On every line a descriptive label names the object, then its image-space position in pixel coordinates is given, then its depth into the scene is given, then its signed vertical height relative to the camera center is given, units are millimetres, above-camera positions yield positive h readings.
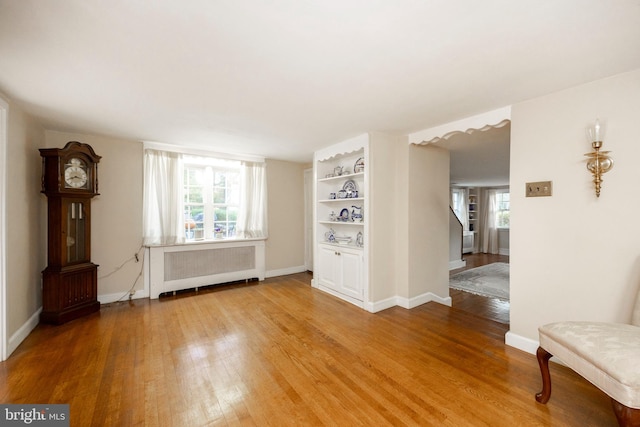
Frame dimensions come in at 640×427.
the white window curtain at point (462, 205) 8547 +234
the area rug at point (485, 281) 4430 -1414
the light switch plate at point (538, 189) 2247 +209
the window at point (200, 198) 3824 +246
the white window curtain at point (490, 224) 8750 -424
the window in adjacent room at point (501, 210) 8750 +65
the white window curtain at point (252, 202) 4641 +192
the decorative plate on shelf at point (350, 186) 4012 +415
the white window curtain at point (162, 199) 3789 +201
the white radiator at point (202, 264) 3869 -877
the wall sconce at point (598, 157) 1937 +422
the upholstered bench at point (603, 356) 1237 -800
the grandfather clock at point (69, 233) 2882 -246
